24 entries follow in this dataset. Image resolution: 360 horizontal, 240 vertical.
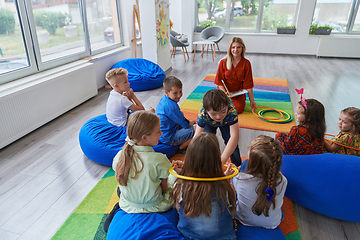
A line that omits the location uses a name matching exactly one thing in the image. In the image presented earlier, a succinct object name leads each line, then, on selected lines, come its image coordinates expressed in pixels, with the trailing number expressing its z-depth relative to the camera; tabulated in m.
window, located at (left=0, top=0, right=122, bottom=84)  3.05
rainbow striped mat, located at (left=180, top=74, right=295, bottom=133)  3.18
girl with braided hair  1.27
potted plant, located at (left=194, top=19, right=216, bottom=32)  8.18
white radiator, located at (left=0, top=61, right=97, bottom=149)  2.68
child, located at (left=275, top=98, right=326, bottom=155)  1.87
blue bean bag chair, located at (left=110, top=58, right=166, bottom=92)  4.53
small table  7.06
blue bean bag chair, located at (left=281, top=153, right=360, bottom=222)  1.62
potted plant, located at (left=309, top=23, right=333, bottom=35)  7.38
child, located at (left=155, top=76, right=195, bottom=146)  2.29
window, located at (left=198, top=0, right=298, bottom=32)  7.88
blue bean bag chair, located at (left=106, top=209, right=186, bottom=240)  1.31
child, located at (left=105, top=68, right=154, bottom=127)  2.43
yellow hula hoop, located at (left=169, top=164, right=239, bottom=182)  1.15
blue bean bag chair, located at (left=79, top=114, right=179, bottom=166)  2.31
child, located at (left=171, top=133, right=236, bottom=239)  1.17
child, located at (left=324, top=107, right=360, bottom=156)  1.89
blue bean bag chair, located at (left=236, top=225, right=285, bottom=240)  1.38
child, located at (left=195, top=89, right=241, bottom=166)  1.72
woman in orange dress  3.37
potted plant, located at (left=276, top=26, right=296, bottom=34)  7.63
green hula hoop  3.18
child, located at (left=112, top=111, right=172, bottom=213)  1.36
